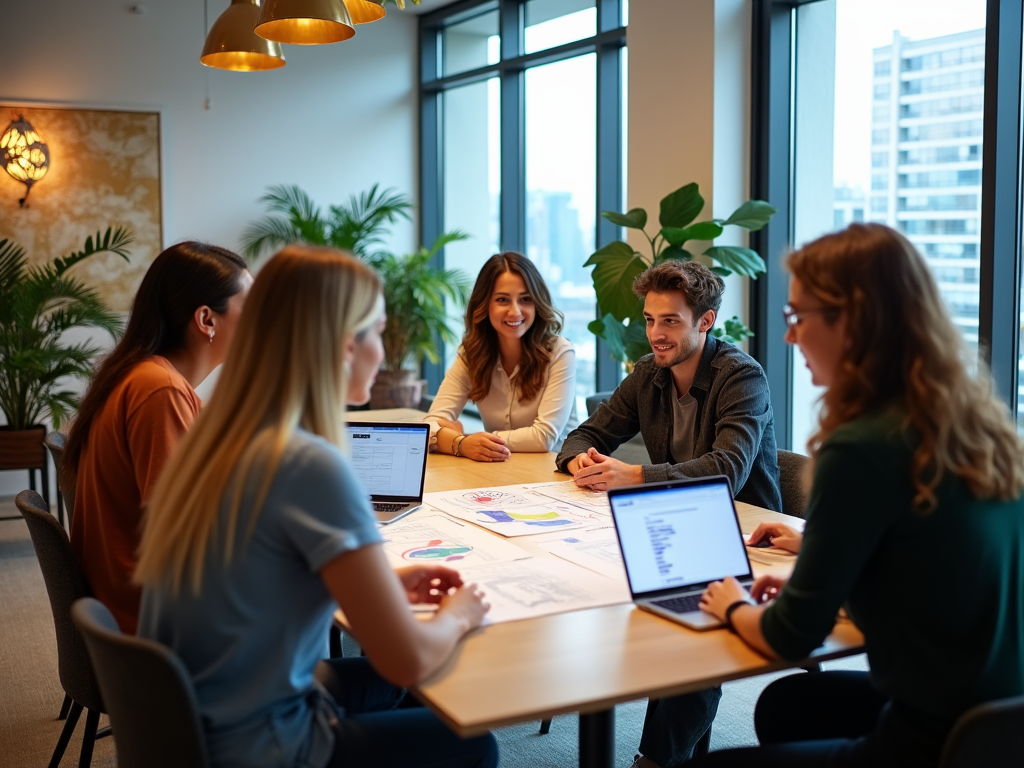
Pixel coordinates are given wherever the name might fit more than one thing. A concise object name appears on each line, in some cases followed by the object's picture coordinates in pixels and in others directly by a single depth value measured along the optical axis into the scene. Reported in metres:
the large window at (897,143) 3.95
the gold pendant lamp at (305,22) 2.84
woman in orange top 2.10
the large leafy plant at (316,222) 6.99
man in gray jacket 2.63
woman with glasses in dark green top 1.40
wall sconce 6.30
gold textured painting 6.43
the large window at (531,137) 6.04
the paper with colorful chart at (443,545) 2.06
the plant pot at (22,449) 5.18
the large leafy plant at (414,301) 7.05
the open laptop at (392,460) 2.60
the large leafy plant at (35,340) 5.19
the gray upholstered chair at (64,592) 2.04
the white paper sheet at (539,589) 1.76
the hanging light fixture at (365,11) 3.21
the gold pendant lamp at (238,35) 3.33
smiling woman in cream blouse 3.61
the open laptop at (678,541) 1.77
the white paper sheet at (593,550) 2.01
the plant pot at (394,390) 7.12
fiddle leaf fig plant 4.45
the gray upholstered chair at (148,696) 1.37
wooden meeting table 1.36
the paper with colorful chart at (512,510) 2.35
